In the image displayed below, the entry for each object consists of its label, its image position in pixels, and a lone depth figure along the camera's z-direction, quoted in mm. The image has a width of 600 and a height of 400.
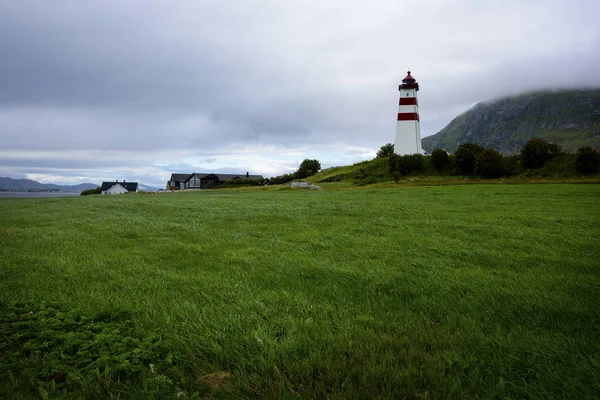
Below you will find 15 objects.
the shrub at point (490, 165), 57375
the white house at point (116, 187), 141250
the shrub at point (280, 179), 105750
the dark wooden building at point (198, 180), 145750
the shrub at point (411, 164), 70438
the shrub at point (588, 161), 50222
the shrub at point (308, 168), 107500
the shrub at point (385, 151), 100538
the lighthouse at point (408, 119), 79625
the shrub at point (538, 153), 56844
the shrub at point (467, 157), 62281
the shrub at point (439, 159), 68500
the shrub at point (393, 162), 72556
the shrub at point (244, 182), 105419
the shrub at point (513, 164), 57719
